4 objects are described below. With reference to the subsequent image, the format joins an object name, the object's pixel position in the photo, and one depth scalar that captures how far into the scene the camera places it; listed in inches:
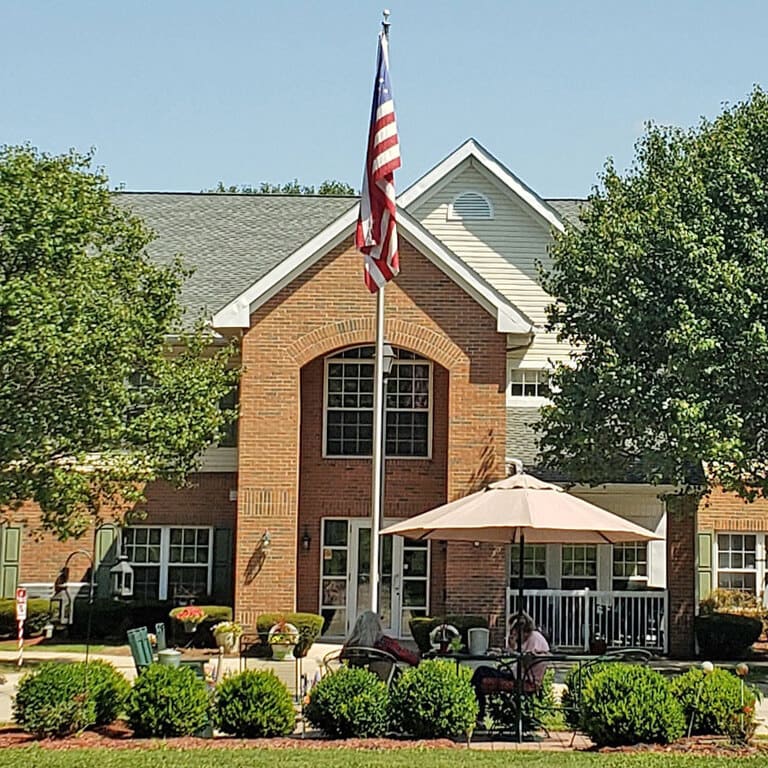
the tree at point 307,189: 2239.2
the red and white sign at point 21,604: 868.6
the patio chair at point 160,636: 764.0
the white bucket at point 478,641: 692.7
